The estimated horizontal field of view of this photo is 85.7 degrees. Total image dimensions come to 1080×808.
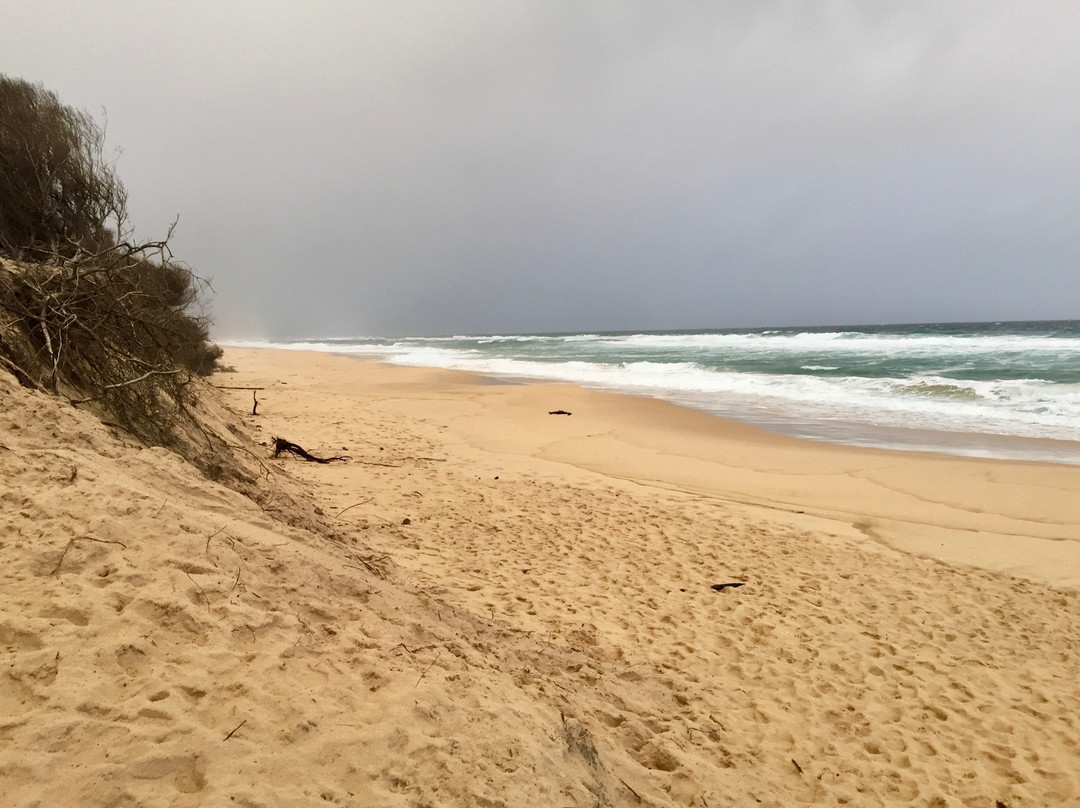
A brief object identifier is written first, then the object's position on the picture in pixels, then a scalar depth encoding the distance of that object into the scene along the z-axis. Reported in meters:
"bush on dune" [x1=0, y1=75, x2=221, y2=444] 3.90
